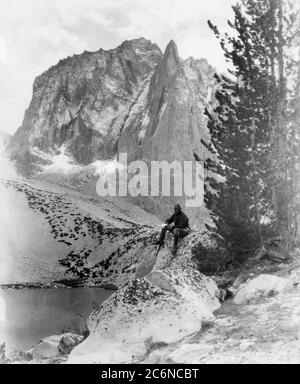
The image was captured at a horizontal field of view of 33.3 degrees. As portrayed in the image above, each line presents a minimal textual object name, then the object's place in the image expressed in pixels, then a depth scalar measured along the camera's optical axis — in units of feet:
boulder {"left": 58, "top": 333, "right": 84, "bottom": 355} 49.70
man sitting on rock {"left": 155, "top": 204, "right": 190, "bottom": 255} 86.32
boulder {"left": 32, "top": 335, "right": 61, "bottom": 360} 49.80
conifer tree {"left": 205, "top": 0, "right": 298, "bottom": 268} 75.25
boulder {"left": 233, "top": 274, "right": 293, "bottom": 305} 46.56
